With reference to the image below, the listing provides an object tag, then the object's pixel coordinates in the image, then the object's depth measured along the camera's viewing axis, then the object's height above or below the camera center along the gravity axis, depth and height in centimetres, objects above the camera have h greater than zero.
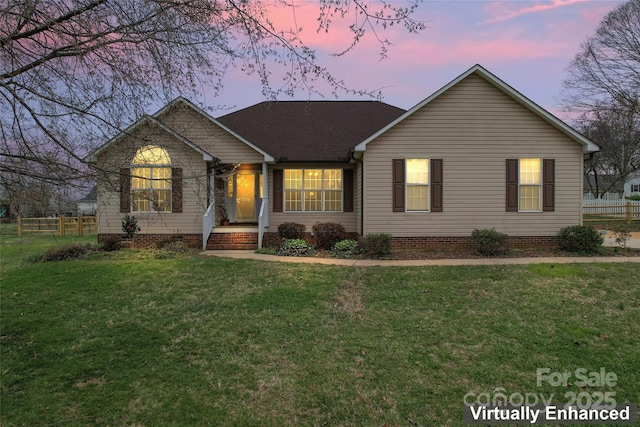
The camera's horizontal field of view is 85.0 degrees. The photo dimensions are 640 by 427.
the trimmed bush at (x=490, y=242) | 1070 -111
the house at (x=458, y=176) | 1158 +100
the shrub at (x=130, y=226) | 1215 -68
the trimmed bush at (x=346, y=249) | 1093 -140
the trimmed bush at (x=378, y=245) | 1058 -118
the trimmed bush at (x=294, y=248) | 1125 -139
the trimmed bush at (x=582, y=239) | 1070 -104
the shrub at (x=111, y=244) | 1187 -129
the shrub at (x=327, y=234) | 1226 -98
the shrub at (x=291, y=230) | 1264 -88
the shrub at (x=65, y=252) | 1059 -143
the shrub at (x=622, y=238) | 1138 -109
